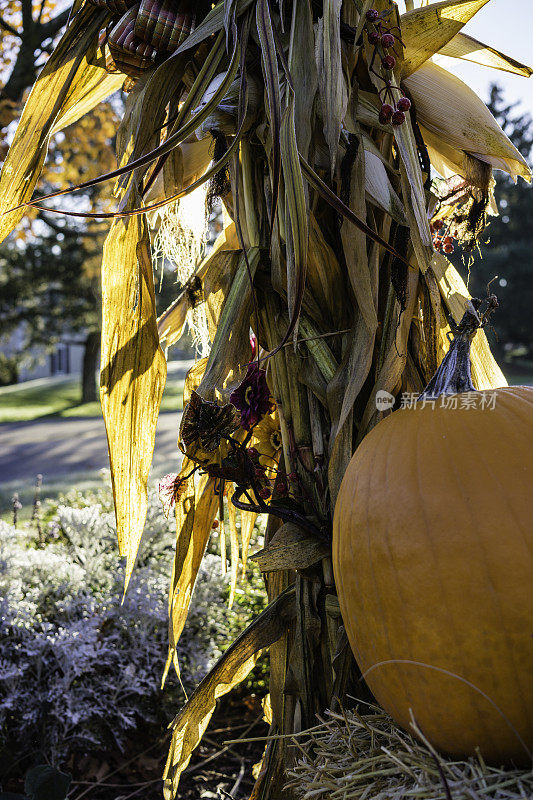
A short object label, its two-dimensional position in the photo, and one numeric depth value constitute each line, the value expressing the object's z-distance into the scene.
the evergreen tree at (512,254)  15.86
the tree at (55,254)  4.77
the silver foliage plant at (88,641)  1.70
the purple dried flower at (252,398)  1.03
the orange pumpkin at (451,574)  0.77
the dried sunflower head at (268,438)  1.27
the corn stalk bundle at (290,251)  1.00
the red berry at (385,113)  0.97
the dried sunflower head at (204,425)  0.97
